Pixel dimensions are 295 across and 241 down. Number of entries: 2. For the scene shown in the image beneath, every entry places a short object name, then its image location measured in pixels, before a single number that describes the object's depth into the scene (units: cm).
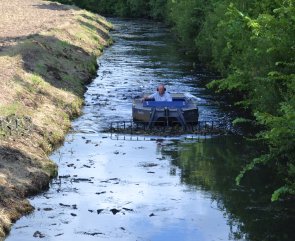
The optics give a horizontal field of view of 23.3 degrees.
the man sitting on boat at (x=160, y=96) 3800
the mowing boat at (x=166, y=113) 3597
